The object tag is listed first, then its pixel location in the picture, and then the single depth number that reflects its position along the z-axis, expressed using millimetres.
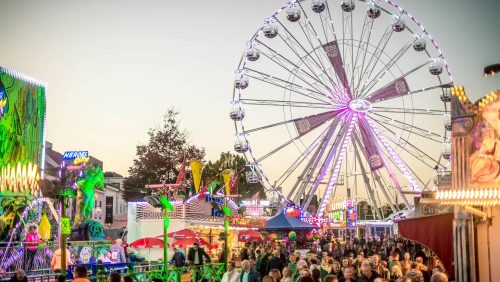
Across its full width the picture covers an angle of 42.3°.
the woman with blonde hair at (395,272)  14642
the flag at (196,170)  29686
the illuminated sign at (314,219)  37850
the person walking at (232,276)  14742
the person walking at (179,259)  22219
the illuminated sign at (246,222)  42931
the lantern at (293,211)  35531
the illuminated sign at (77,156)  28078
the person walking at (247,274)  14438
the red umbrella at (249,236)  40250
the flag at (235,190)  51162
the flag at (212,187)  27284
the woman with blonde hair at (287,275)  12312
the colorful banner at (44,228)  23031
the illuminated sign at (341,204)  47050
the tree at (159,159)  62281
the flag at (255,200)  56625
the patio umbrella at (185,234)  30828
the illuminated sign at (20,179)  26922
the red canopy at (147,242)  28047
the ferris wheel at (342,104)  36438
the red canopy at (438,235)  16078
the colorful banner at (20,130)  26859
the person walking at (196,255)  21875
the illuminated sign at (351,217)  46053
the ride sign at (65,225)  13258
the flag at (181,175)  37125
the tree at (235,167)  76269
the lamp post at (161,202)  20453
